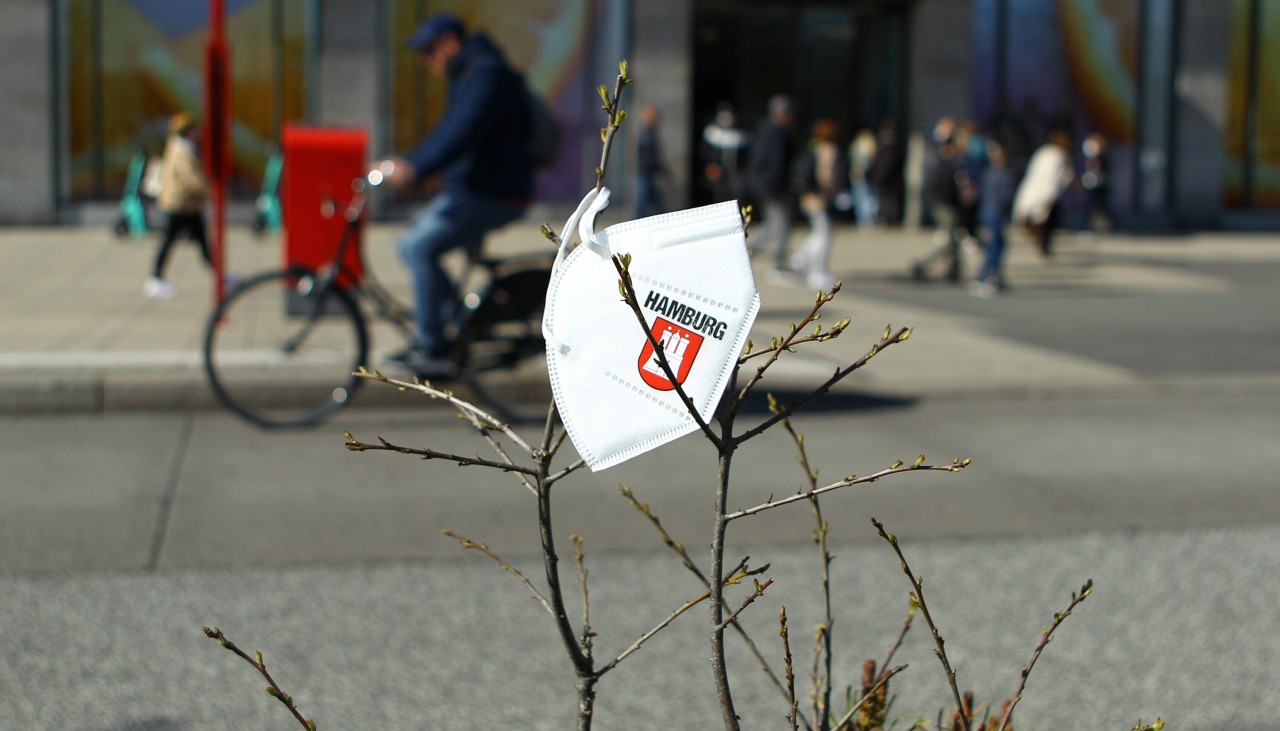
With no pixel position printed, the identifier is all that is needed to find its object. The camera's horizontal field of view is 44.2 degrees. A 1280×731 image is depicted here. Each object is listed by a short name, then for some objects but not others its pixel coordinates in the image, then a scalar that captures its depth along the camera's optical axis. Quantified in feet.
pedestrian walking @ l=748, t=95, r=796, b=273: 49.29
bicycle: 24.03
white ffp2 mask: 5.84
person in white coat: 53.88
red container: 35.22
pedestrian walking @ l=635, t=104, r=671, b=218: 59.52
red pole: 32.50
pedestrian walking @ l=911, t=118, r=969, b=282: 50.19
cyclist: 23.57
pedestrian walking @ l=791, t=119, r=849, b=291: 48.32
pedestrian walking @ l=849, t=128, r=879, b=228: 79.92
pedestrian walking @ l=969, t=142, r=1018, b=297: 48.91
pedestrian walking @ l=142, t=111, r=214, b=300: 42.83
